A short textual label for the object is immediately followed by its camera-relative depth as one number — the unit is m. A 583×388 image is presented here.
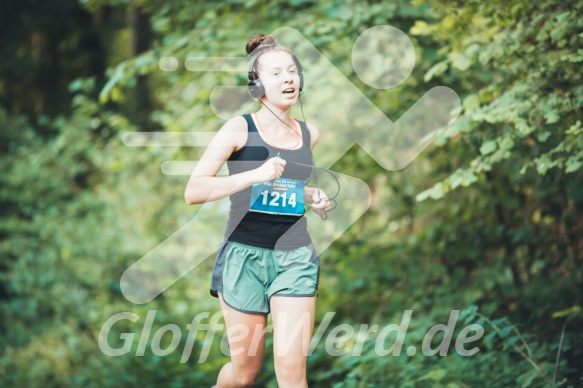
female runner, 6.94
